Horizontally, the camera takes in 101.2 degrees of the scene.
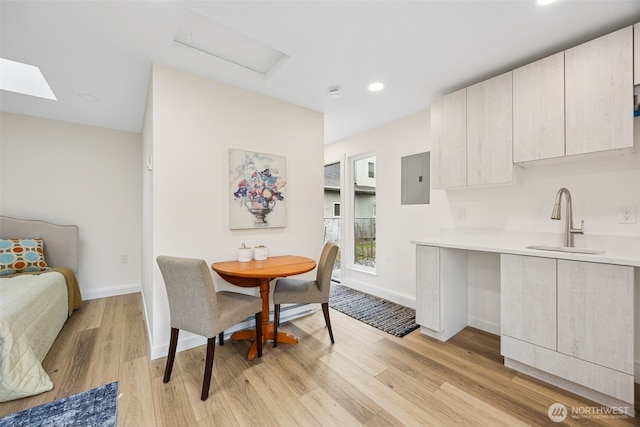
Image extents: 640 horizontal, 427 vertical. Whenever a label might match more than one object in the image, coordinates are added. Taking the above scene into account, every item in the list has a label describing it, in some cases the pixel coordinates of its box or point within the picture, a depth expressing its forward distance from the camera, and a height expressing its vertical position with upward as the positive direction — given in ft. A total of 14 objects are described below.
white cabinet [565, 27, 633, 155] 5.48 +2.62
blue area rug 4.88 -3.86
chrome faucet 6.70 -0.13
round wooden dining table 6.78 -1.52
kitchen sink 6.42 -0.94
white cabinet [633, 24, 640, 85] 5.34 +3.24
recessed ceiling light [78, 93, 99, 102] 8.96 +4.10
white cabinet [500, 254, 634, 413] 5.10 -2.42
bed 5.54 -2.26
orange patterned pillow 9.25 -1.50
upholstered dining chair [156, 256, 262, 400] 5.61 -2.09
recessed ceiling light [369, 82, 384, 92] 8.33 +4.10
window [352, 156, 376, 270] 13.50 +0.02
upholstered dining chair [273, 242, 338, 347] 7.72 -2.31
